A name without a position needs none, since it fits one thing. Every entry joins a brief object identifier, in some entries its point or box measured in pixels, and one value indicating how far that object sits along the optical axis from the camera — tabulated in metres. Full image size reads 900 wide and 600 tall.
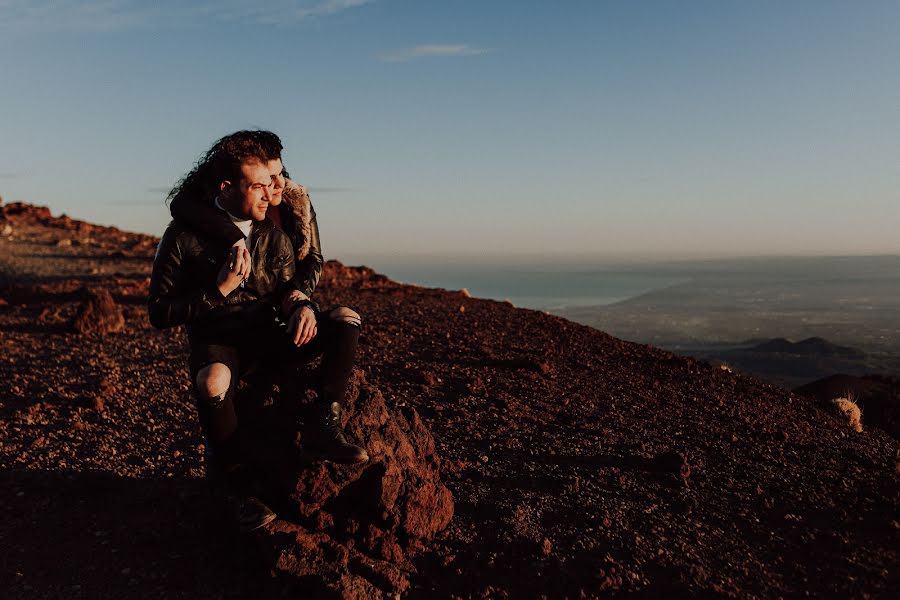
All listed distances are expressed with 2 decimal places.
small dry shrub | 7.65
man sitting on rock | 3.76
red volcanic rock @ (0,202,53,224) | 24.31
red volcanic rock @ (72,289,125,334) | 9.52
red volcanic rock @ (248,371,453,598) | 3.74
